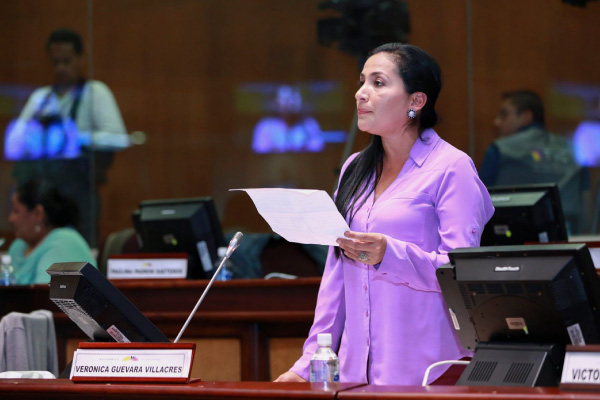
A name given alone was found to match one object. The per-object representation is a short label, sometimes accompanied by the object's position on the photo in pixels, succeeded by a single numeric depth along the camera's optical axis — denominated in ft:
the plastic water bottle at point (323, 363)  11.55
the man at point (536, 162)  34.55
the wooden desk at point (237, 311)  20.21
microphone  13.39
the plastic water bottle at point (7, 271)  27.73
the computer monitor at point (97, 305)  12.92
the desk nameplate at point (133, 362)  11.09
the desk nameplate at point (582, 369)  9.22
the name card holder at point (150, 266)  22.82
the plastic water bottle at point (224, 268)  24.21
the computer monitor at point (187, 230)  24.02
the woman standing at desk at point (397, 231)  12.37
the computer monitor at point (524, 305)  10.34
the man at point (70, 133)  39.29
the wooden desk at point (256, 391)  9.17
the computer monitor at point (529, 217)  20.62
